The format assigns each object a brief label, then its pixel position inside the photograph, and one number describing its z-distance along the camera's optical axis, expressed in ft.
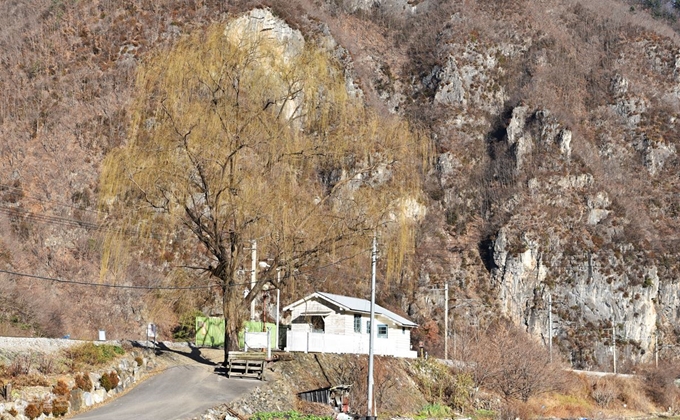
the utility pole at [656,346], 292.73
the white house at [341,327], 140.46
